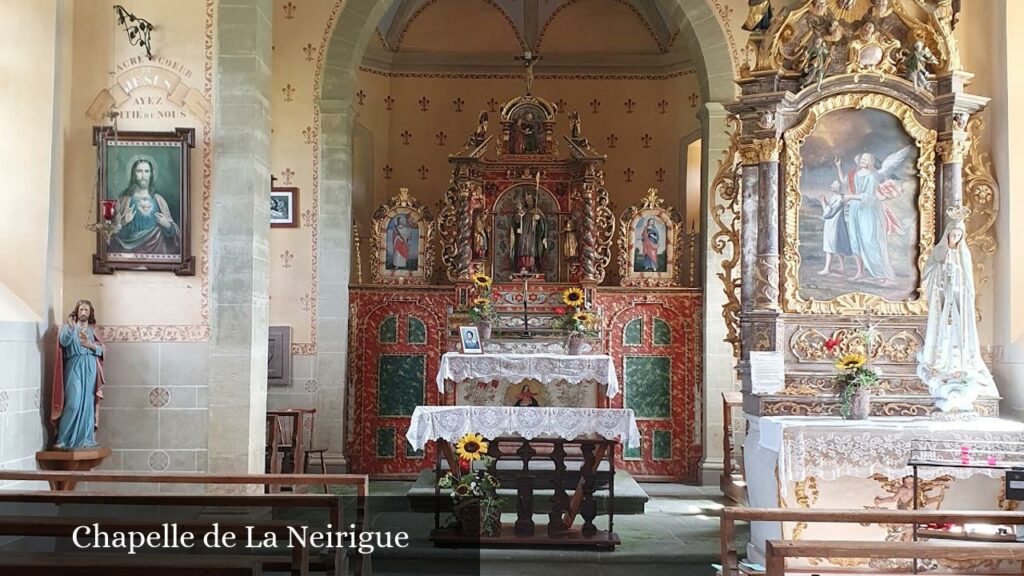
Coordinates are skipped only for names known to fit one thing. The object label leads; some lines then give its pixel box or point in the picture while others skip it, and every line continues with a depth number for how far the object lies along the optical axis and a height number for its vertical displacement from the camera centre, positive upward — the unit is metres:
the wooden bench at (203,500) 4.68 -1.03
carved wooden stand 8.03 -1.65
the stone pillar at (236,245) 8.11 +0.63
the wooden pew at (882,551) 4.36 -1.08
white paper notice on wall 8.02 -0.44
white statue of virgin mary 7.69 -0.06
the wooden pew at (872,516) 4.92 -1.03
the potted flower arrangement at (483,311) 11.86 +0.10
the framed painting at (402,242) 12.57 +1.03
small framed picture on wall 11.98 +1.41
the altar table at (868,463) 7.12 -1.08
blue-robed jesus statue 7.48 -0.57
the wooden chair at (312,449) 11.09 -1.60
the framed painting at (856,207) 8.27 +1.04
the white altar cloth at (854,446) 7.16 -0.94
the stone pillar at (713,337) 11.90 -0.20
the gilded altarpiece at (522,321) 12.34 -0.01
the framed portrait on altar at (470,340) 11.46 -0.26
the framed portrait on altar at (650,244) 12.51 +1.04
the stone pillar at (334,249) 12.01 +0.89
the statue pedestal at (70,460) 7.33 -1.16
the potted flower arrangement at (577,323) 11.85 -0.03
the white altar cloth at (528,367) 11.30 -0.58
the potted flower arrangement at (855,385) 7.68 -0.51
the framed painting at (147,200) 8.03 +1.00
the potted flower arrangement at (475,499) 8.02 -1.56
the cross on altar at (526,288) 12.12 +0.42
